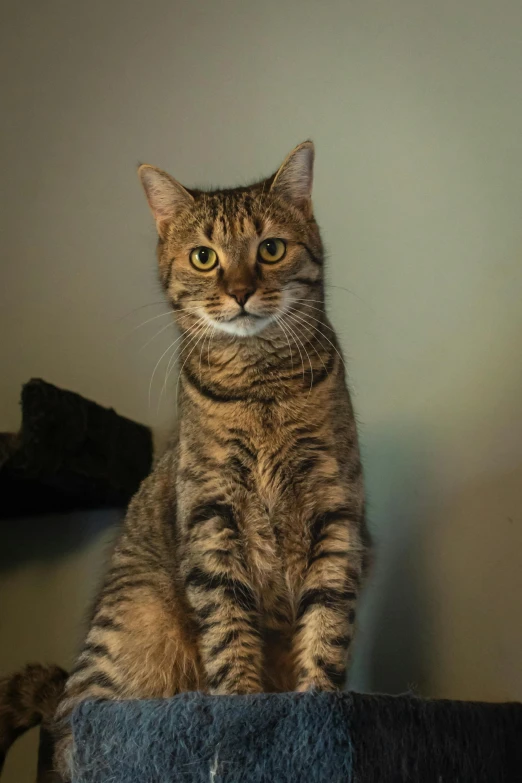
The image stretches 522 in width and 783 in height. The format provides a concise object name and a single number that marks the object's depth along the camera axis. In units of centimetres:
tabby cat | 62
